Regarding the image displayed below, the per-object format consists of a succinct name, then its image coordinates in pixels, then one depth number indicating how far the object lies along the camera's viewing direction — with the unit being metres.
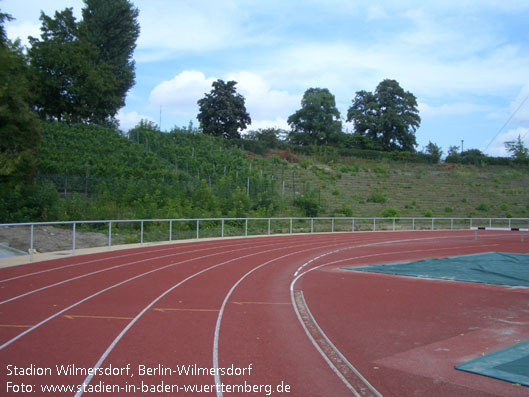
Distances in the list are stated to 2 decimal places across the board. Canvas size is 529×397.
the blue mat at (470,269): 11.99
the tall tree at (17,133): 22.97
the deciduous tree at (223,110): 64.69
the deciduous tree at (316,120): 72.06
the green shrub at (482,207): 43.08
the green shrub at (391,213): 37.77
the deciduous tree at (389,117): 71.38
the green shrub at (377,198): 42.47
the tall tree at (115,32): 56.53
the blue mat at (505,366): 5.02
